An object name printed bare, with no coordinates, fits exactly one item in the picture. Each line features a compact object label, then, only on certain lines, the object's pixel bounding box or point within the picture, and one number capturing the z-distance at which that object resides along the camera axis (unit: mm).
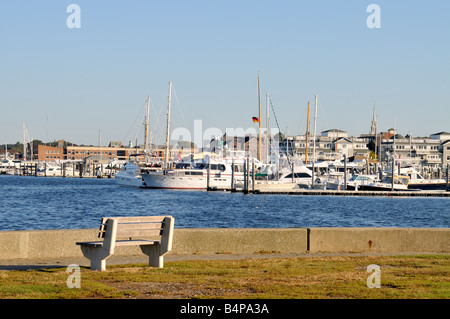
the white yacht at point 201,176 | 101812
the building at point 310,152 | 183350
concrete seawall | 14914
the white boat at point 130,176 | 115688
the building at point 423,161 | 195525
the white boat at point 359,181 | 91688
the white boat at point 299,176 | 103125
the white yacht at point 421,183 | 106388
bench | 12898
